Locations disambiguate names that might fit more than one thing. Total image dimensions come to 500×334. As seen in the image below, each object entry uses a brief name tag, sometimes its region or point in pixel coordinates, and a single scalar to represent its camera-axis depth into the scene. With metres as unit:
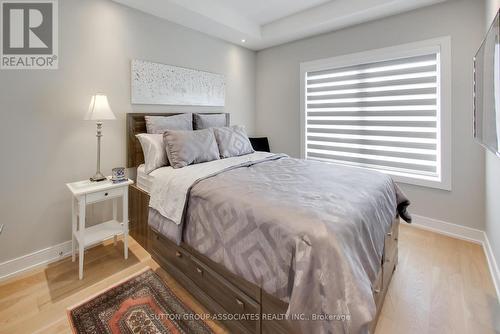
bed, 1.02
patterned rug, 1.48
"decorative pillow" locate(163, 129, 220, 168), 2.29
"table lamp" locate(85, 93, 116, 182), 2.11
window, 2.69
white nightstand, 1.96
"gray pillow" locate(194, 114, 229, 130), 3.13
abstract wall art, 2.72
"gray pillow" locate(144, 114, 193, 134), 2.69
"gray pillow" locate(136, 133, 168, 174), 2.37
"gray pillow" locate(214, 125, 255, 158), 2.80
